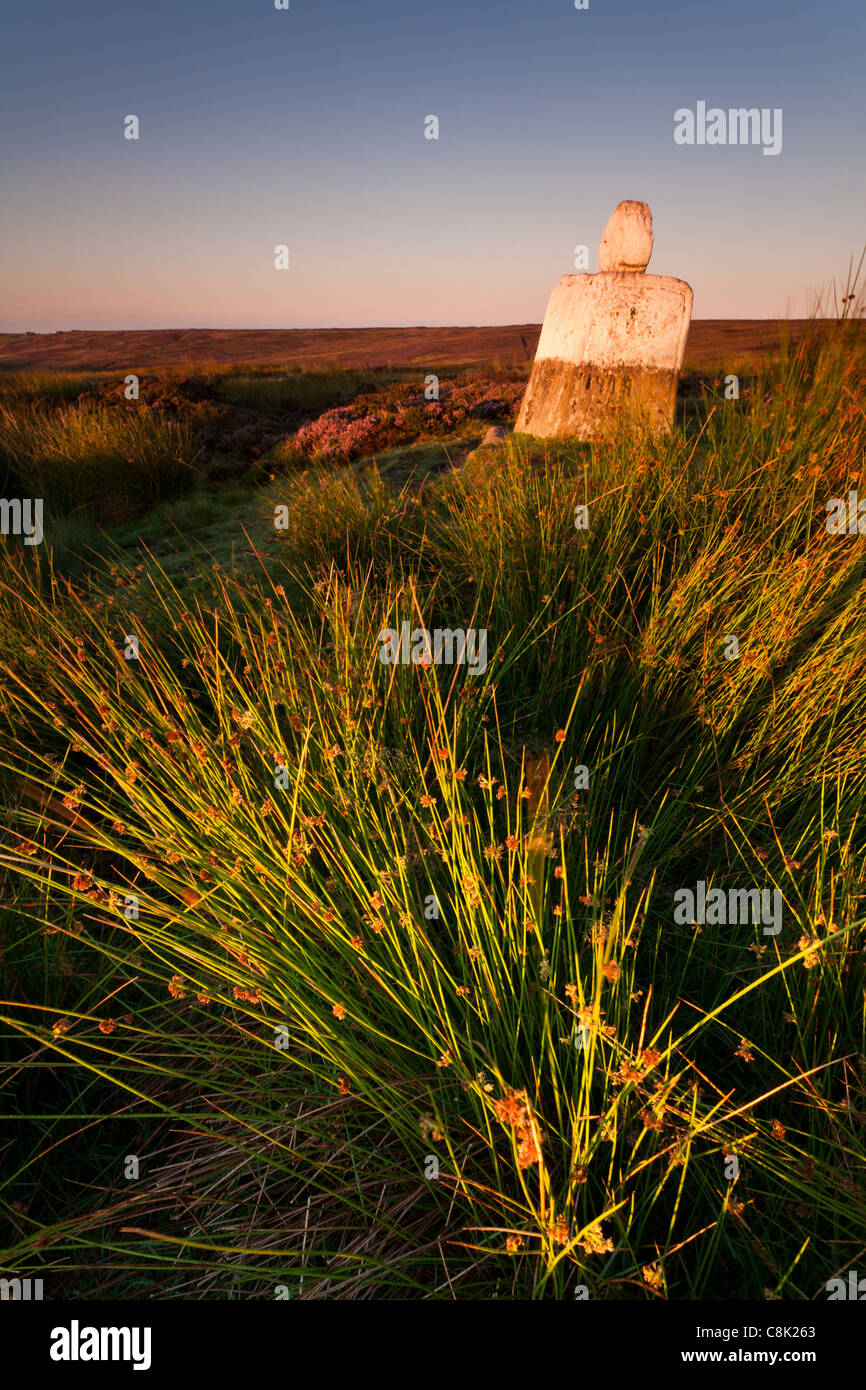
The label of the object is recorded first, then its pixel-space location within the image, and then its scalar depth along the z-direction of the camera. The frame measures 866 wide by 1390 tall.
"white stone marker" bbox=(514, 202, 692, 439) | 5.71
